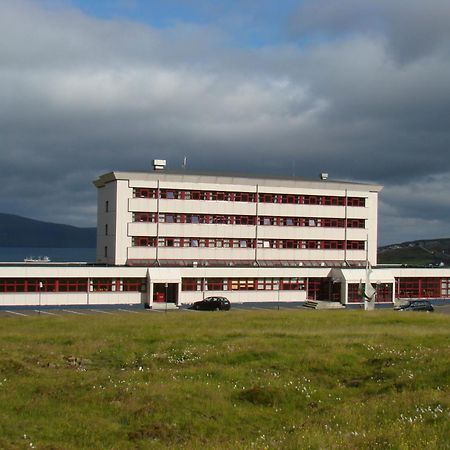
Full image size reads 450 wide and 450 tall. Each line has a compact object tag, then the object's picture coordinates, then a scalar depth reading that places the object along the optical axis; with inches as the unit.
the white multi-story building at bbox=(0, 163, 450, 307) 2861.7
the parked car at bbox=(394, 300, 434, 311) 2817.4
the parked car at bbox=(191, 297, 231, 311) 2748.5
